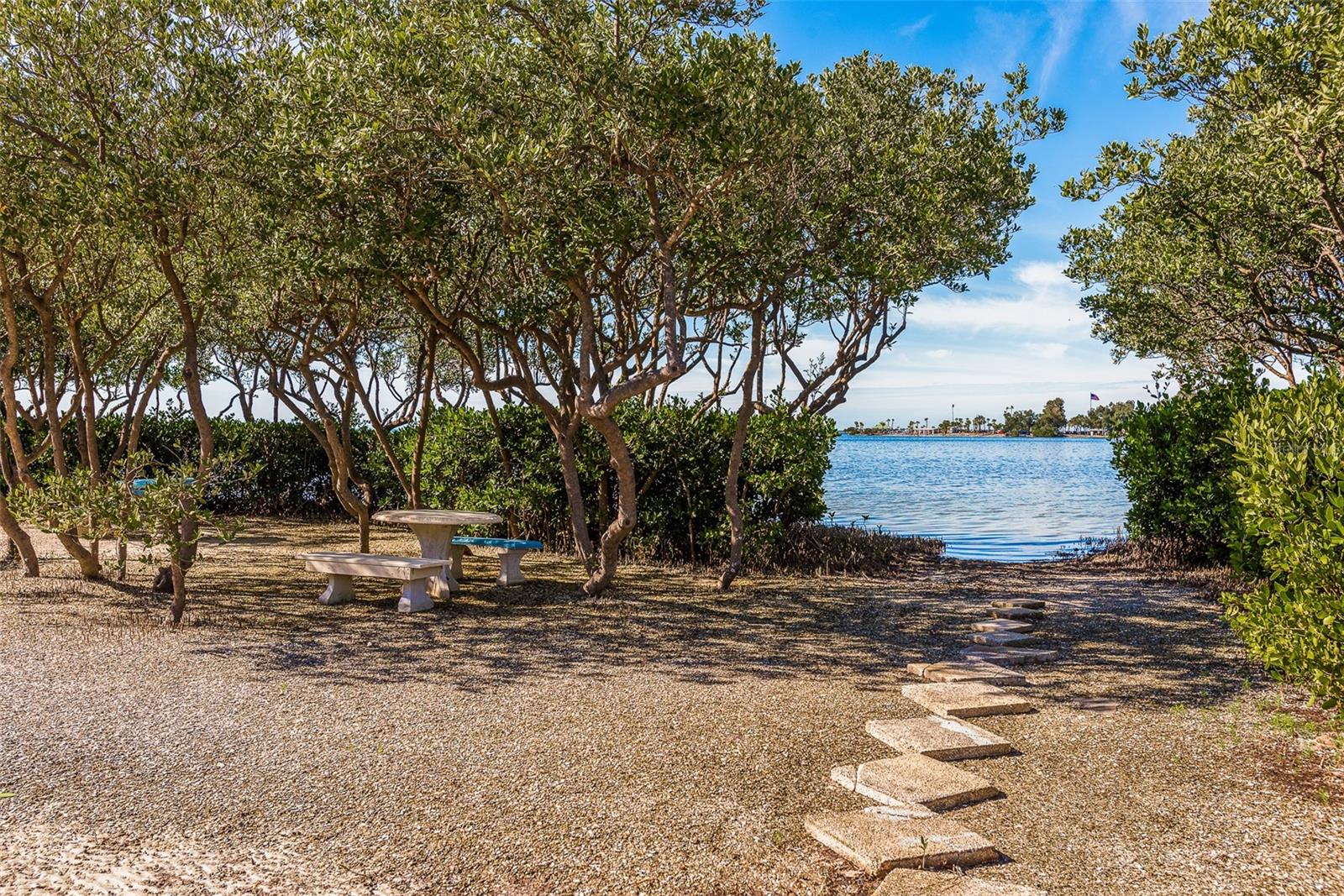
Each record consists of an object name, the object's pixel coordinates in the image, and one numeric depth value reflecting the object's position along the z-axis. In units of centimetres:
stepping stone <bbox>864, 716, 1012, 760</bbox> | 448
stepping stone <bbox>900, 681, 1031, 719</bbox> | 514
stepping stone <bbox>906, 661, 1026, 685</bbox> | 589
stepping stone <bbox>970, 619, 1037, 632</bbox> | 753
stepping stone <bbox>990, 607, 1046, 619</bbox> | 811
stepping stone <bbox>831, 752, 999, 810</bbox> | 385
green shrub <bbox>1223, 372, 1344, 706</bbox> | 403
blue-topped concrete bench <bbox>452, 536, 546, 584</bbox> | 952
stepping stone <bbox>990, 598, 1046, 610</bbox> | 852
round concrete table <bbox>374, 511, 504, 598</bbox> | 893
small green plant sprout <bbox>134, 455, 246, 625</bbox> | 686
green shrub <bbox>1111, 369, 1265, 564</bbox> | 984
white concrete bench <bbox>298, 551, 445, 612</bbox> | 791
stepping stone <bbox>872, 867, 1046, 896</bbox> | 307
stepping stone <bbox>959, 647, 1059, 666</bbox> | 650
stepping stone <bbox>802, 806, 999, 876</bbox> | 330
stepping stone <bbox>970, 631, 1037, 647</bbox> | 706
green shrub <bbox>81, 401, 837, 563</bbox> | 1059
